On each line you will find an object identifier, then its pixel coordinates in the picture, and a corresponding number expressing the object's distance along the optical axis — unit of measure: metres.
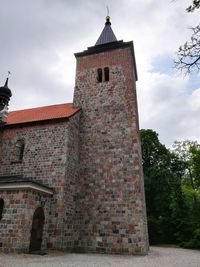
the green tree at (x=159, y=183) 21.91
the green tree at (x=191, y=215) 18.07
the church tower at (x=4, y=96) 18.54
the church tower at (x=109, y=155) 11.73
